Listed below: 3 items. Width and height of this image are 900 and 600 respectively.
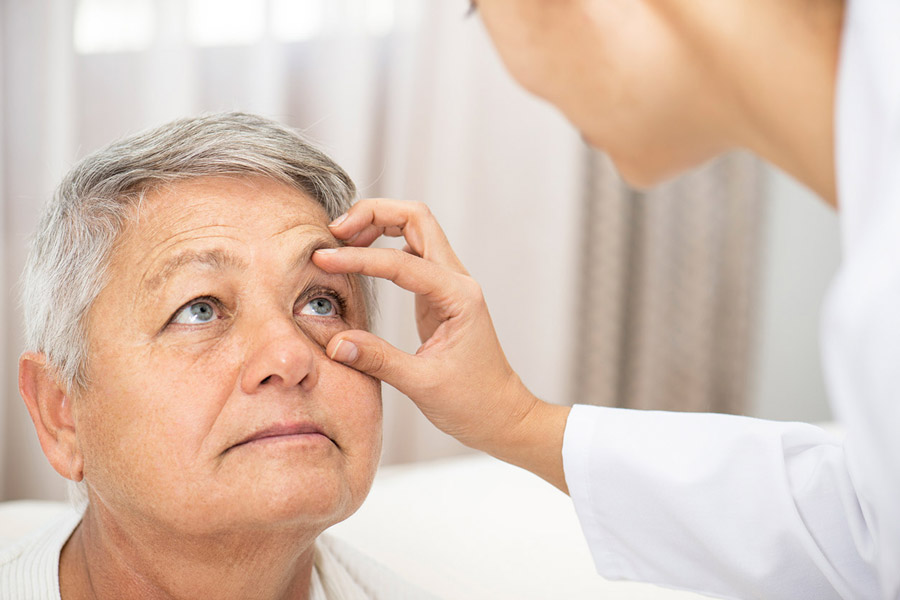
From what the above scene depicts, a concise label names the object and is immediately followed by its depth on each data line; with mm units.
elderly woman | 715
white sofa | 897
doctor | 636
